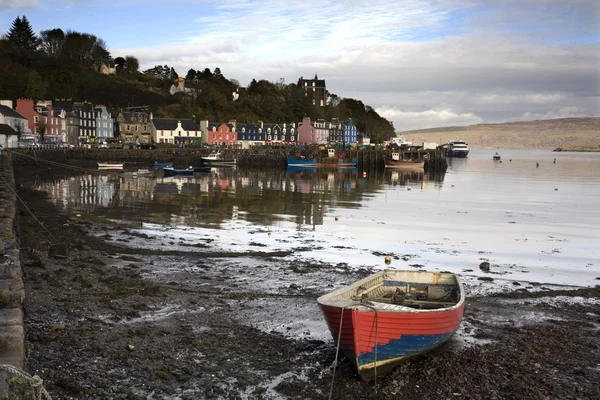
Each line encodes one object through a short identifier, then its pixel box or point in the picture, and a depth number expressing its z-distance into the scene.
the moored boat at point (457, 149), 168.64
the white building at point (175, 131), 104.88
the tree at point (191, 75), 156.00
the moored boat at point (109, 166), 68.06
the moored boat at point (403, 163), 93.69
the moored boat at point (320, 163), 87.81
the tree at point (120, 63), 148.50
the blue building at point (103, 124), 102.94
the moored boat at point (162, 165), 70.62
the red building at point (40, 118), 85.38
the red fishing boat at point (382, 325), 9.25
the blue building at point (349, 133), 139.00
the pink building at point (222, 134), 111.69
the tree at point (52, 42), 135.75
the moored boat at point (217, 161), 81.88
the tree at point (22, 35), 132.25
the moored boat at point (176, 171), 62.59
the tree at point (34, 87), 103.50
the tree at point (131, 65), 148.62
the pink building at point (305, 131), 126.19
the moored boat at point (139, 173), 58.83
